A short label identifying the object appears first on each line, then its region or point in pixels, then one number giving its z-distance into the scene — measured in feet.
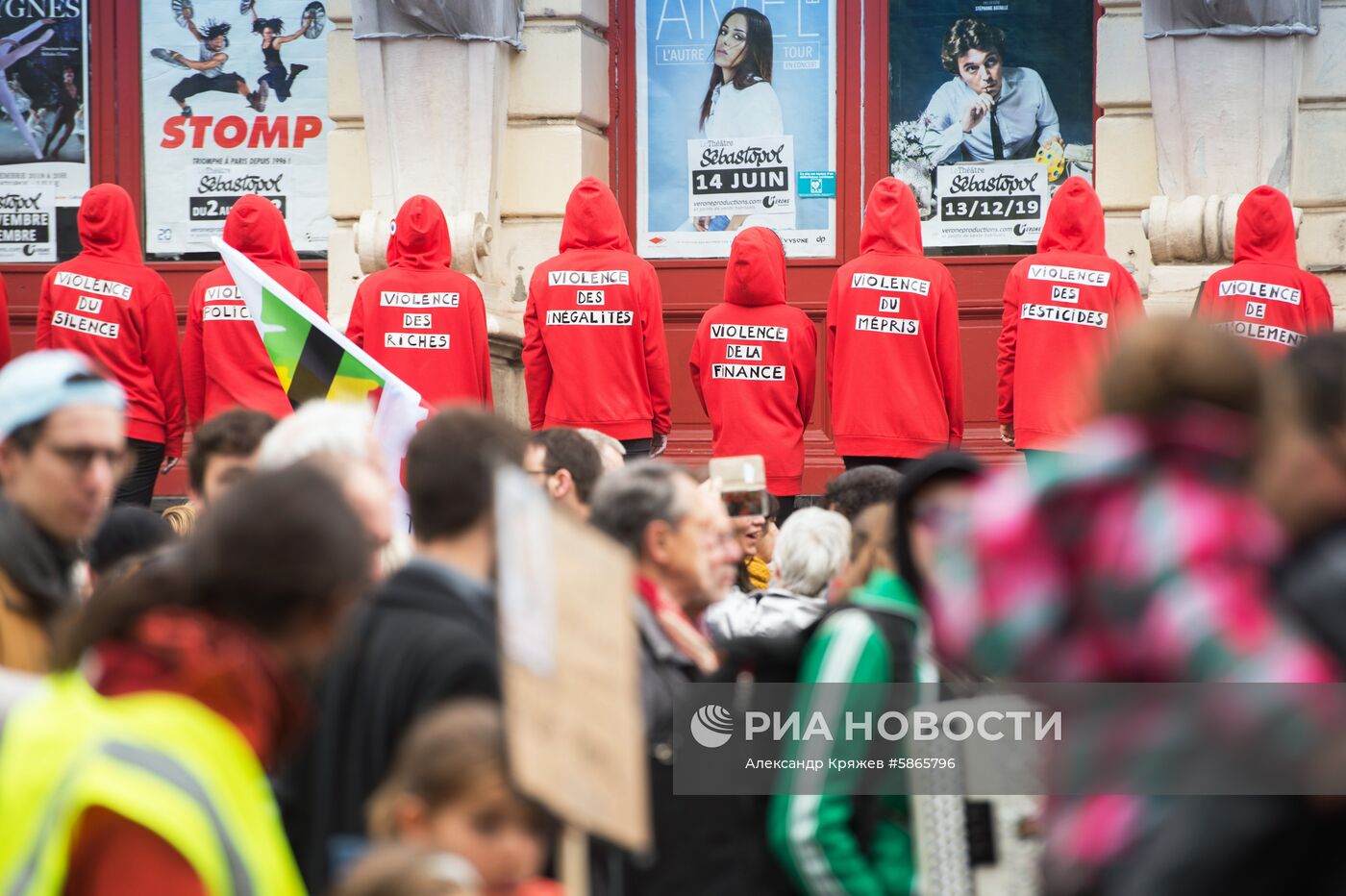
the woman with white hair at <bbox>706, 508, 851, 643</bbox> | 38.01
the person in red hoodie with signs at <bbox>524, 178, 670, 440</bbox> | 64.13
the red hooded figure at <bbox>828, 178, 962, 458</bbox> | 62.39
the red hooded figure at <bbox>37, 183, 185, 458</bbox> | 63.36
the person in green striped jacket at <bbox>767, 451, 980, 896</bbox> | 25.12
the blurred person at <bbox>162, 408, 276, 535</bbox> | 33.14
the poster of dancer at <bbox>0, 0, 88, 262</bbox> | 84.53
